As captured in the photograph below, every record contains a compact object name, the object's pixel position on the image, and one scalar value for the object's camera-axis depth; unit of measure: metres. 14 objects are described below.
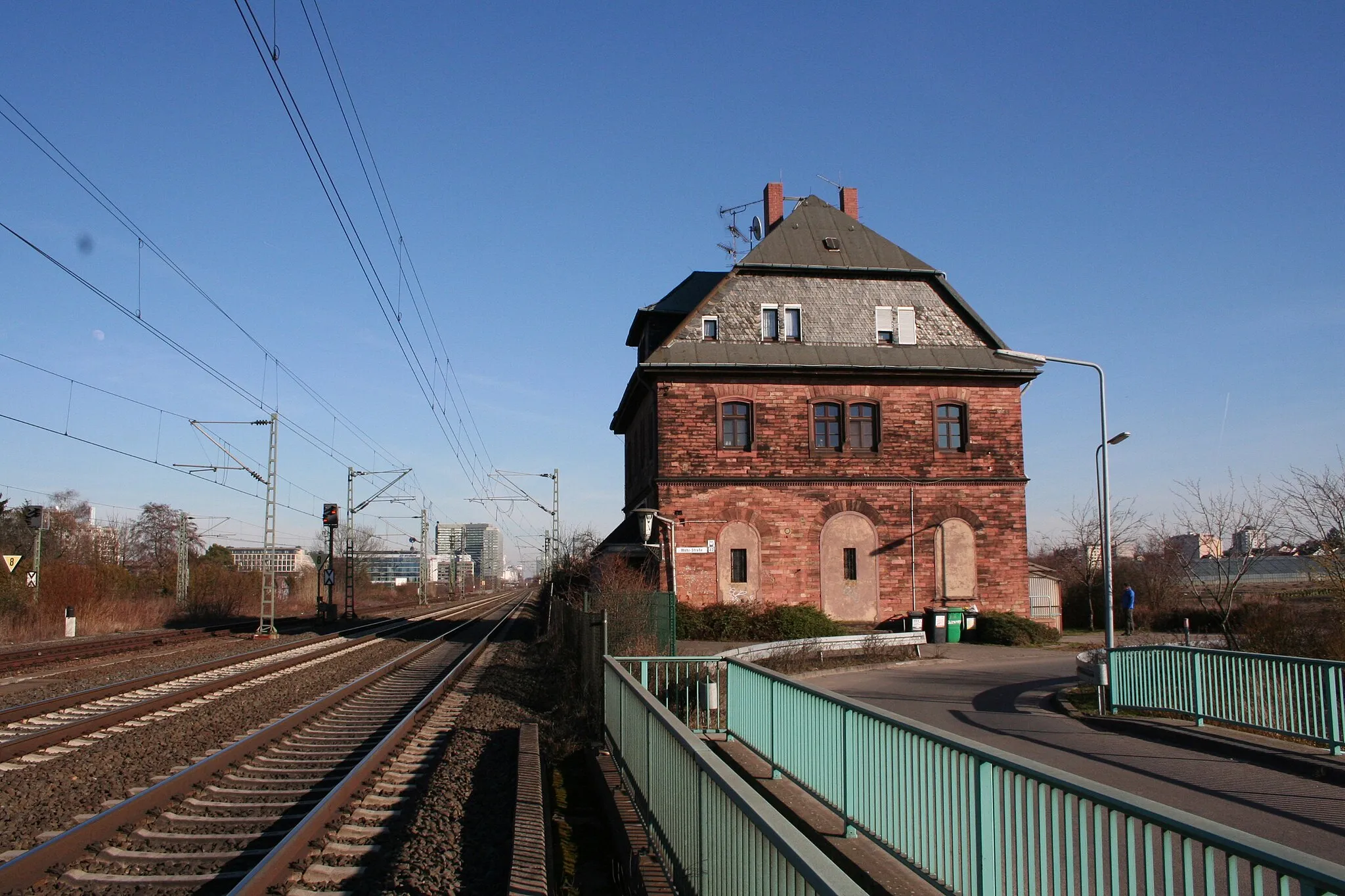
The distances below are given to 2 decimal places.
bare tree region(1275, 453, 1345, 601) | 16.30
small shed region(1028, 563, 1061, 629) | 35.06
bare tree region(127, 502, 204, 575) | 77.50
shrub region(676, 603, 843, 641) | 28.42
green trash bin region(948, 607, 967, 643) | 30.33
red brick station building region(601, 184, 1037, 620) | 31.16
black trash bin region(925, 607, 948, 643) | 30.34
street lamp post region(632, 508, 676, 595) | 25.50
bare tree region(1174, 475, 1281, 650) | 19.50
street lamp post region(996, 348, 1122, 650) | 17.16
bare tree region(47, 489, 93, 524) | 82.75
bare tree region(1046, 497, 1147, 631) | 40.88
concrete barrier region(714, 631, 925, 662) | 21.39
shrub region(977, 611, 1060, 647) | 29.58
